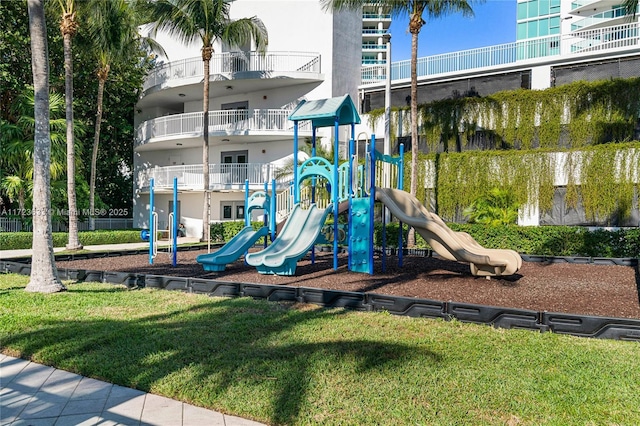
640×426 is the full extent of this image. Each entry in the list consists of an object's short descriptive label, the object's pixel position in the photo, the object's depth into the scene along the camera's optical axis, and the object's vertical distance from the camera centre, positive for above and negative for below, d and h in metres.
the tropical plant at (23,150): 21.30 +2.81
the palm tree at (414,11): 17.53 +7.60
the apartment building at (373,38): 54.40 +21.13
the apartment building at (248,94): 25.70 +6.88
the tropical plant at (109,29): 20.14 +8.23
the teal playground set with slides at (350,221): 10.15 -0.19
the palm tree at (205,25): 21.62 +8.82
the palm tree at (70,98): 19.17 +4.62
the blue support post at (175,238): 12.92 -0.73
